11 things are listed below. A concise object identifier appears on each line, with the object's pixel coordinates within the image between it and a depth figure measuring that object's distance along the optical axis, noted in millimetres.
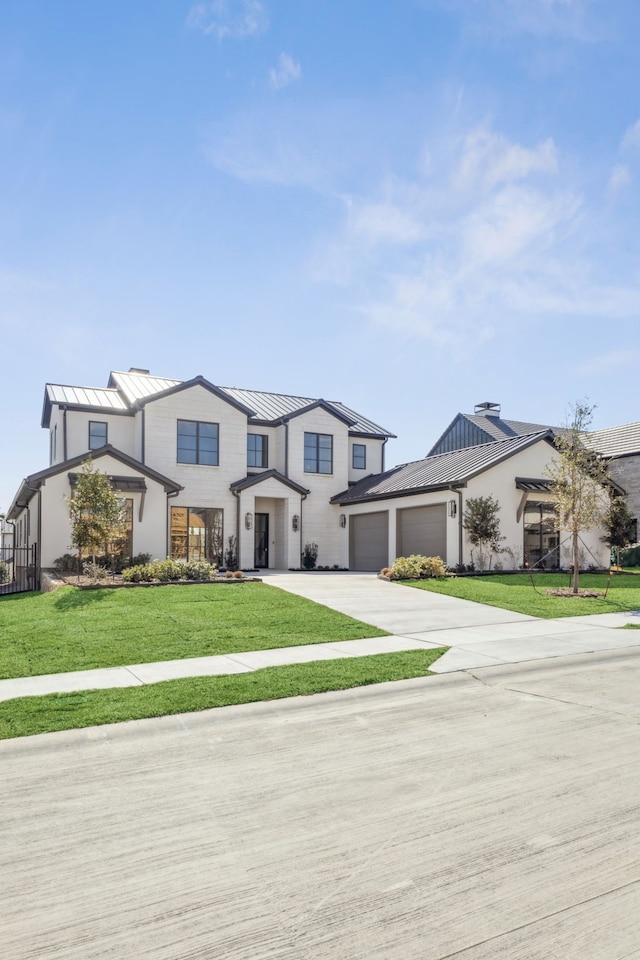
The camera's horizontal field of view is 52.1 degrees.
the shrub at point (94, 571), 17125
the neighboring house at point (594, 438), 31953
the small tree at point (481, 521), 22484
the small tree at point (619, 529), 24922
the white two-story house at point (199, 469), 22562
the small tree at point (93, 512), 17562
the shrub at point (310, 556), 27297
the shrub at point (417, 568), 20203
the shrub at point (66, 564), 20703
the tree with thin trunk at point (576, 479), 18266
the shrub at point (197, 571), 18281
